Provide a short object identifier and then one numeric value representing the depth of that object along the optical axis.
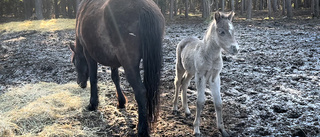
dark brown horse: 3.55
